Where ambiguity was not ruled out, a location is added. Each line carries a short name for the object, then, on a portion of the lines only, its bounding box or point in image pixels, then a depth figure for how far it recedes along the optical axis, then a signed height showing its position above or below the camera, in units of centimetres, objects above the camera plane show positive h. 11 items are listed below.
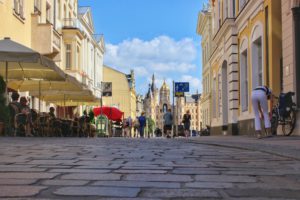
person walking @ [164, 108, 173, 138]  2919 +72
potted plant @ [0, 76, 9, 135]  1590 +72
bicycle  1520 +61
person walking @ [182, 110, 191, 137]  3144 +70
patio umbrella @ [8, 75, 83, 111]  2122 +196
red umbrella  3625 +143
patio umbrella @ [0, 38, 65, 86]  1577 +218
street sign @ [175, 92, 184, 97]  2812 +203
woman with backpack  1465 +79
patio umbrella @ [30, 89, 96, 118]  2435 +181
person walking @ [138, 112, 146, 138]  3460 +78
